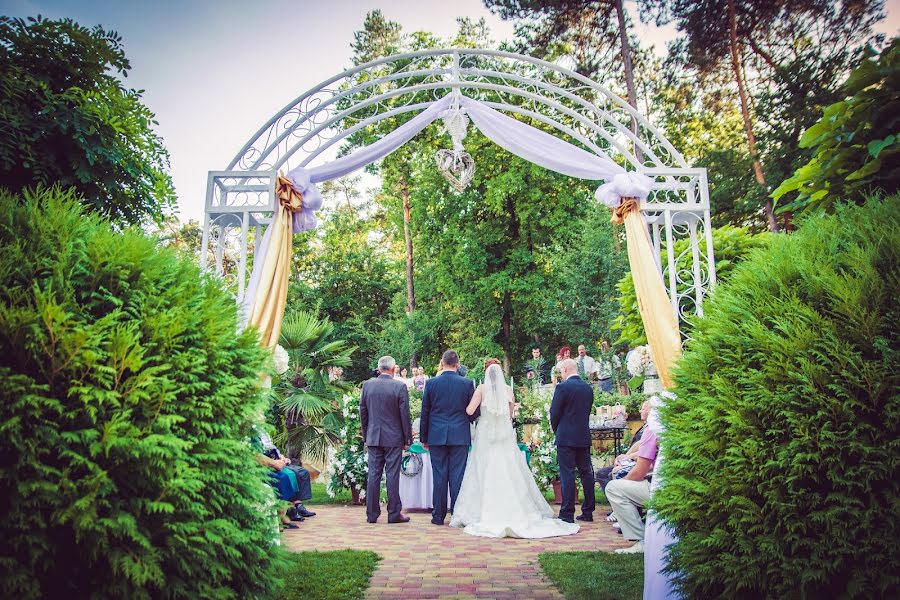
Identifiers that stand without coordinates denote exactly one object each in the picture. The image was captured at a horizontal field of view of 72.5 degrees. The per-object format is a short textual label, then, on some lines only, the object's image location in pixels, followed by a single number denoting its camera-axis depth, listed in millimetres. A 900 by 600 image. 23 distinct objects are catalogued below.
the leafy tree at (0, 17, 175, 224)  4786
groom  7715
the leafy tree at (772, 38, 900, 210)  4098
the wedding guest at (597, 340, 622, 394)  14711
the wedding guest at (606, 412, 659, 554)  5730
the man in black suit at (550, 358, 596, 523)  7375
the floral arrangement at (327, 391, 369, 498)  9016
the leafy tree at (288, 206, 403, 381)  30219
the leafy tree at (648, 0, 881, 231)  14281
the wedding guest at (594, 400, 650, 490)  6601
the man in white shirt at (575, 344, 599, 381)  15469
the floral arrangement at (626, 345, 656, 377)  8602
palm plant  9875
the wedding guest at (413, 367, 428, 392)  15302
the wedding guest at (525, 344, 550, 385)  16847
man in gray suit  7688
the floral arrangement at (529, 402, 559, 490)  8789
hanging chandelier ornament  6559
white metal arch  6227
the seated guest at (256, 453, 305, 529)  6785
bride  6922
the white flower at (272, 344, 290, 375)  6336
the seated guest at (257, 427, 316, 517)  6590
